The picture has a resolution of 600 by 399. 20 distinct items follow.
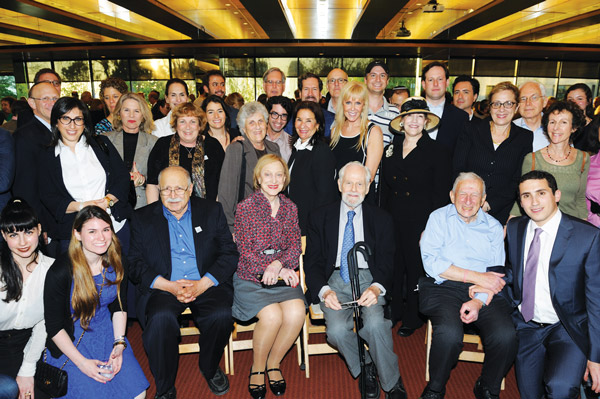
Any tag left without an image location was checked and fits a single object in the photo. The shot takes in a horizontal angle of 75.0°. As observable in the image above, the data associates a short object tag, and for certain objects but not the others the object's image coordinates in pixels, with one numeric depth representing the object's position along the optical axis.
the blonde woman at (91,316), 2.37
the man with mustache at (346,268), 2.80
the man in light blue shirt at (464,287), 2.67
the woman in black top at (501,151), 3.41
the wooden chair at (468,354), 3.02
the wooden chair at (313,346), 3.11
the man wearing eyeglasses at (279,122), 3.83
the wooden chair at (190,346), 3.12
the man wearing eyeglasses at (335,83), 4.66
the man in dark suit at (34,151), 3.10
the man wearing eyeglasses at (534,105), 3.64
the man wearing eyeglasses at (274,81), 4.90
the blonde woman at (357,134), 3.57
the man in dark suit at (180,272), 2.76
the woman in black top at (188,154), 3.55
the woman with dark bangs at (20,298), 2.31
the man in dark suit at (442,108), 3.88
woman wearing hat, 3.33
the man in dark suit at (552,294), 2.43
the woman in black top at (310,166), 3.47
